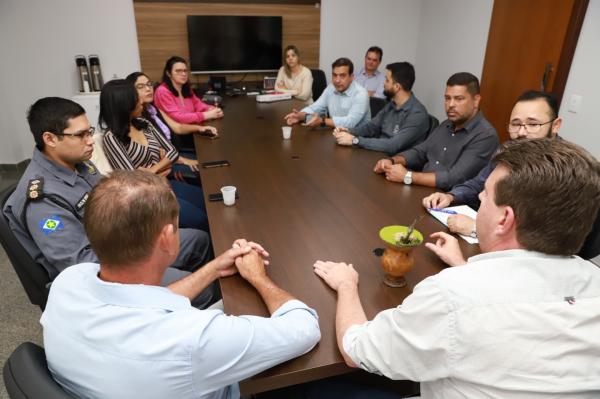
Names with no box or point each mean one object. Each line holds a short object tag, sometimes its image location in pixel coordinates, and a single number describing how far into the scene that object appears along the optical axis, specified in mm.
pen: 1726
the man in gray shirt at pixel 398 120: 2736
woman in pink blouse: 3457
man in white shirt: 744
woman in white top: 4936
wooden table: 1139
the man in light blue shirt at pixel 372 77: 5062
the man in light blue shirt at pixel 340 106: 3365
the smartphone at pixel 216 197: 1853
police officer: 1410
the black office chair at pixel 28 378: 712
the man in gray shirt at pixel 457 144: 2090
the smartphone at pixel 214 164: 2305
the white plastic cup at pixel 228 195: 1766
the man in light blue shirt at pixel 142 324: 781
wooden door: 3193
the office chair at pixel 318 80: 5352
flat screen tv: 5047
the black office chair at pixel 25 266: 1396
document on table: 1677
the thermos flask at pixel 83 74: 4574
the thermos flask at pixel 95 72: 4613
